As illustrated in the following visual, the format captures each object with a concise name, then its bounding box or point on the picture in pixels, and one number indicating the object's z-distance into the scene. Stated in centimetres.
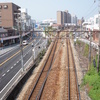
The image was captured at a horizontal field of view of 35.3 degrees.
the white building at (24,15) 6900
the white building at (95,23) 3183
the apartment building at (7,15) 4909
